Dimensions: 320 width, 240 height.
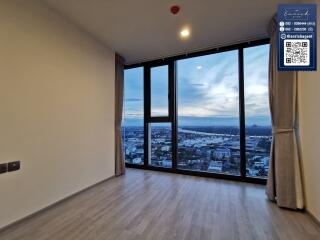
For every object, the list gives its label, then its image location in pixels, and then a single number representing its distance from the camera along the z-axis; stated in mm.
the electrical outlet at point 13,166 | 2061
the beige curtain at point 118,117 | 4105
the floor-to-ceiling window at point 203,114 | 3494
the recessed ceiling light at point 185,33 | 3111
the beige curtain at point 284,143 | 2463
